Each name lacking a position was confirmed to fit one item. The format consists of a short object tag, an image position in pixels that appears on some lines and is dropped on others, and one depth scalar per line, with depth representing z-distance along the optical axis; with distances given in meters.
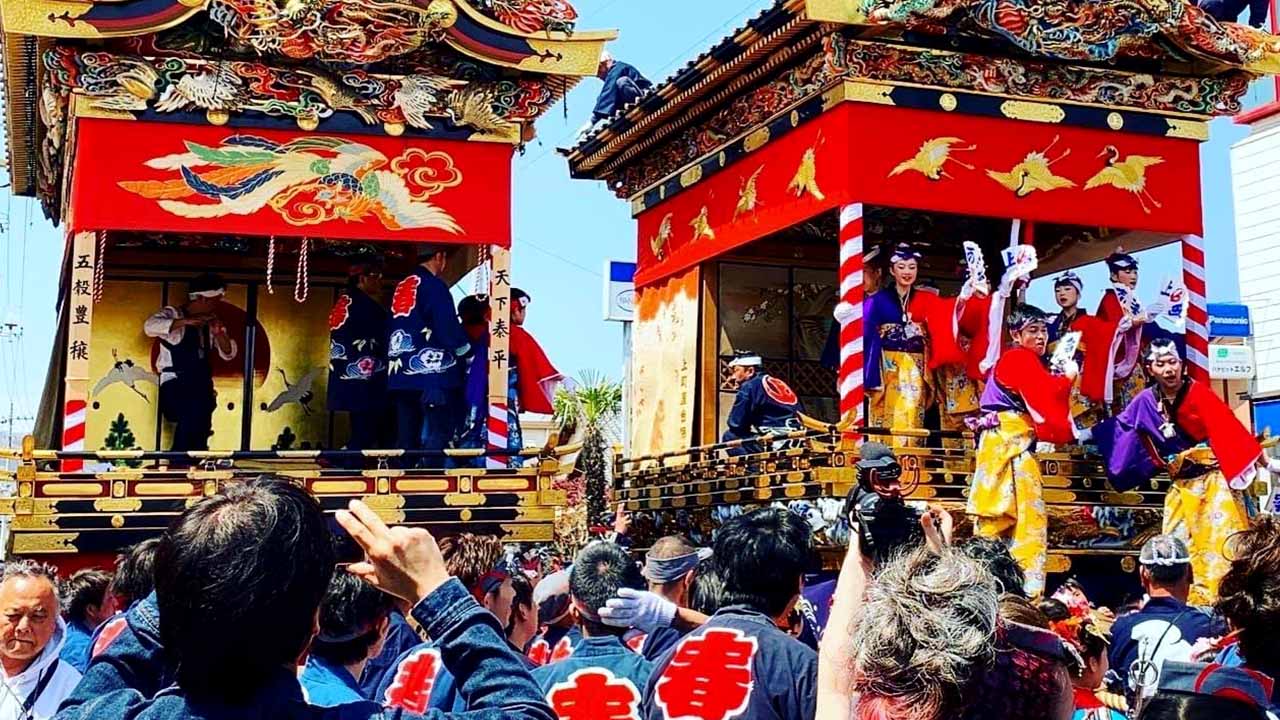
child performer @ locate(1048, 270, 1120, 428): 10.67
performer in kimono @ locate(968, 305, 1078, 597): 9.53
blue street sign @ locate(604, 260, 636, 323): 16.58
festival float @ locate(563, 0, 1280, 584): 10.26
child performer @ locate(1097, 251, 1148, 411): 10.79
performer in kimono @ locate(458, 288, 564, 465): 10.56
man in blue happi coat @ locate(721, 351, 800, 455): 11.34
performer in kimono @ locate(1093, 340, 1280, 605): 9.34
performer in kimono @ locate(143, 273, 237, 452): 11.58
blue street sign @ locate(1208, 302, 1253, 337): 20.91
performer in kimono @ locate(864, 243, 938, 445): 10.75
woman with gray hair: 2.08
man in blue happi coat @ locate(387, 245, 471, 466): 10.45
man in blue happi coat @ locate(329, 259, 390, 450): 11.21
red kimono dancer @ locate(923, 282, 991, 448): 10.75
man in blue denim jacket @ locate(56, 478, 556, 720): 2.08
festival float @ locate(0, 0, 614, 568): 9.56
